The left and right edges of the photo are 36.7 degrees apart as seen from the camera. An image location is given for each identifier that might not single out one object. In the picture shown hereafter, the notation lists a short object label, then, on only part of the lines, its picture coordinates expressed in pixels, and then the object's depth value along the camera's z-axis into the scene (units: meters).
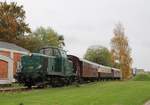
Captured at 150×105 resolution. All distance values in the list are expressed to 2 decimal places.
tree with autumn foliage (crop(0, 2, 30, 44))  39.38
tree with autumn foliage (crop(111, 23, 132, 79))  50.18
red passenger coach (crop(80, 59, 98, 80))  26.07
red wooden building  23.16
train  17.75
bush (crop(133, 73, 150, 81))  39.19
